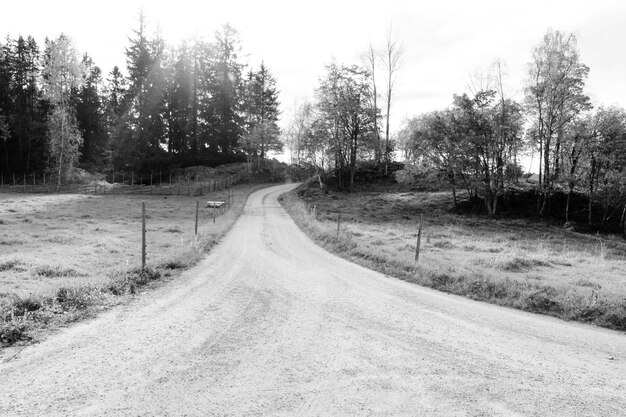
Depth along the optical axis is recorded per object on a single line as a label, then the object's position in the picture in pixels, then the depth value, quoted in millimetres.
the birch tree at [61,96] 46625
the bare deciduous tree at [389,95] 52656
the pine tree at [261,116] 61688
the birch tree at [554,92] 33906
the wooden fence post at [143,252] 11448
